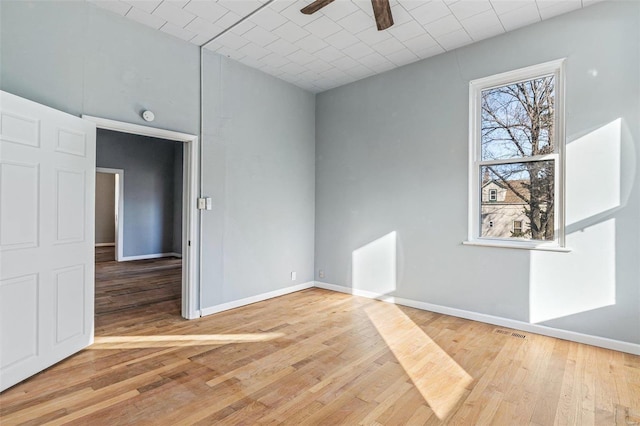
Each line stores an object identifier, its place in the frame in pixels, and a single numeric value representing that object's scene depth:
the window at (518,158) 3.38
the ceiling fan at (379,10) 2.45
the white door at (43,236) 2.31
